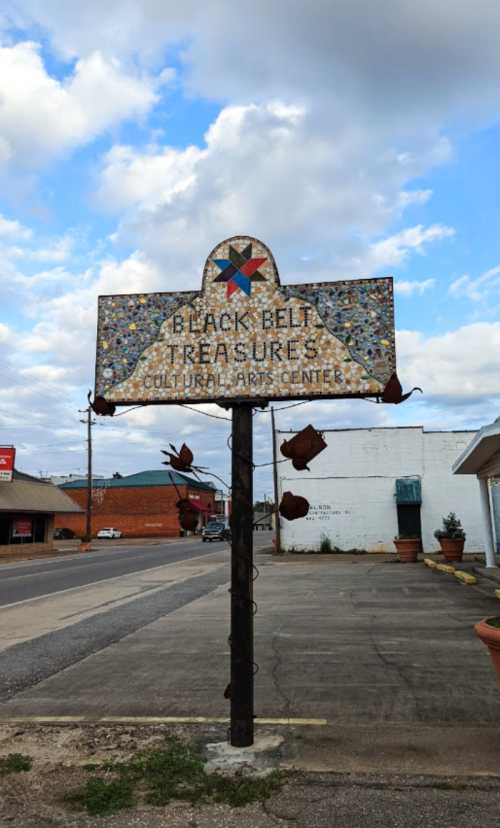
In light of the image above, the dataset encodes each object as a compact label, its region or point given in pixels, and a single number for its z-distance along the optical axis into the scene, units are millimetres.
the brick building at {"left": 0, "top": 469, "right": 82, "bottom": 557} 37375
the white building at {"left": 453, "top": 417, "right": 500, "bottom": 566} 14288
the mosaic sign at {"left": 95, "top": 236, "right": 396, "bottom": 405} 5031
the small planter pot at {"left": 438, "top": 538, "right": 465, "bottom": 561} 23031
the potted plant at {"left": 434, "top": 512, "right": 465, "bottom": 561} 23047
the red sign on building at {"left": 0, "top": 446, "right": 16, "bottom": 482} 35812
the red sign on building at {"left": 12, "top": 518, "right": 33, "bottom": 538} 39156
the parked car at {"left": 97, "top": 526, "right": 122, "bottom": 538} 67750
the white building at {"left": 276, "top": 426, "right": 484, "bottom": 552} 32469
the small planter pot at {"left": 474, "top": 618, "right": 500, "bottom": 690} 4418
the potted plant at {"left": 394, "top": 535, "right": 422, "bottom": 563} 24966
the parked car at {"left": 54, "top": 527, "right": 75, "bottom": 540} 71188
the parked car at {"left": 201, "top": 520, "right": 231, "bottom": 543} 54531
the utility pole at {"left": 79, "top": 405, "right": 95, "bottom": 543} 44388
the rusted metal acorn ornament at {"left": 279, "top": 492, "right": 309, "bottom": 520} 4688
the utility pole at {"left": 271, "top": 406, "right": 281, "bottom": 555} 33134
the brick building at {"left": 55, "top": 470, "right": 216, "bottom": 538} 71438
